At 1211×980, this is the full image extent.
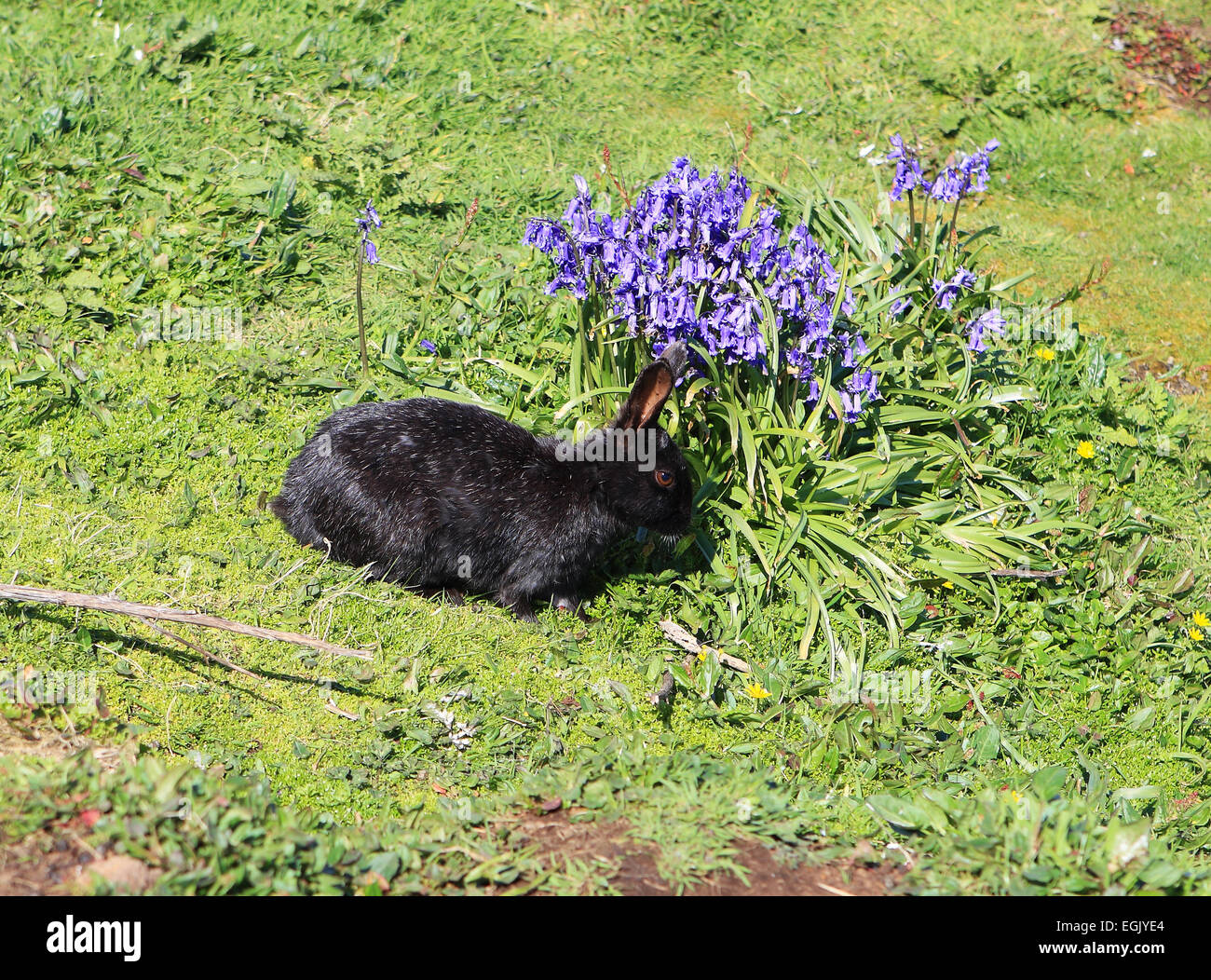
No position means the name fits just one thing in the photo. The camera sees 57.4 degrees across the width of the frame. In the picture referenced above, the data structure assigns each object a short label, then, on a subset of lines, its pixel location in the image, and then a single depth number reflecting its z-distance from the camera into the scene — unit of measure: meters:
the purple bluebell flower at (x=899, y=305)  6.08
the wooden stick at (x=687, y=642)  5.25
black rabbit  5.32
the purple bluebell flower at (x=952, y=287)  6.00
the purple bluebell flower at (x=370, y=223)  6.35
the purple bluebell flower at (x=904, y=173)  6.02
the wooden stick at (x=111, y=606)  4.15
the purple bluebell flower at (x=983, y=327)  5.93
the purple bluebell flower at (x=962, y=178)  5.92
